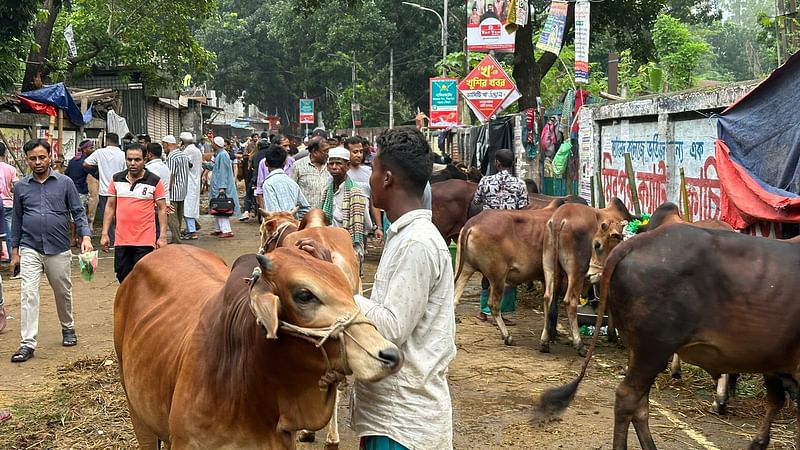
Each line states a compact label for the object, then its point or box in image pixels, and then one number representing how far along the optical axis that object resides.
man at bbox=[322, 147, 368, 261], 8.12
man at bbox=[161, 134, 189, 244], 15.55
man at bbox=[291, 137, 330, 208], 9.06
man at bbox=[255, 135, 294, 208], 14.34
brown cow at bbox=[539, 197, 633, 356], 8.68
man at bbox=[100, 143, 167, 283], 8.38
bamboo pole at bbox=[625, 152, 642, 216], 10.35
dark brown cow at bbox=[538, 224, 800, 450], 5.32
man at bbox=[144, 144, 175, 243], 12.38
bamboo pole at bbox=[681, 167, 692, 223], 8.77
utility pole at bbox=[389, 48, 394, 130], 42.78
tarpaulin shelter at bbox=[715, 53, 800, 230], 6.70
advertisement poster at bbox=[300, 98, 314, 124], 49.38
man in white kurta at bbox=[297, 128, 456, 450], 2.90
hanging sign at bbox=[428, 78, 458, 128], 21.84
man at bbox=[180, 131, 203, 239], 16.22
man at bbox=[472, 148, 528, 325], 10.10
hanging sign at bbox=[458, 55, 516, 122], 15.31
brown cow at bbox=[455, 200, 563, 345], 9.05
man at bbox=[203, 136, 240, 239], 16.91
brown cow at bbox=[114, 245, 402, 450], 2.71
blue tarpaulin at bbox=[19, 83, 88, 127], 15.92
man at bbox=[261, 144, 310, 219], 8.02
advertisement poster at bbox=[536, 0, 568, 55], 12.39
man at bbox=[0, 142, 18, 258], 11.84
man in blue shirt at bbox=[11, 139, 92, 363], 7.96
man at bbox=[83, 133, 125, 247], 14.70
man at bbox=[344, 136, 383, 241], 10.27
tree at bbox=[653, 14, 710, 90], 26.55
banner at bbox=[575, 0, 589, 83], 12.08
